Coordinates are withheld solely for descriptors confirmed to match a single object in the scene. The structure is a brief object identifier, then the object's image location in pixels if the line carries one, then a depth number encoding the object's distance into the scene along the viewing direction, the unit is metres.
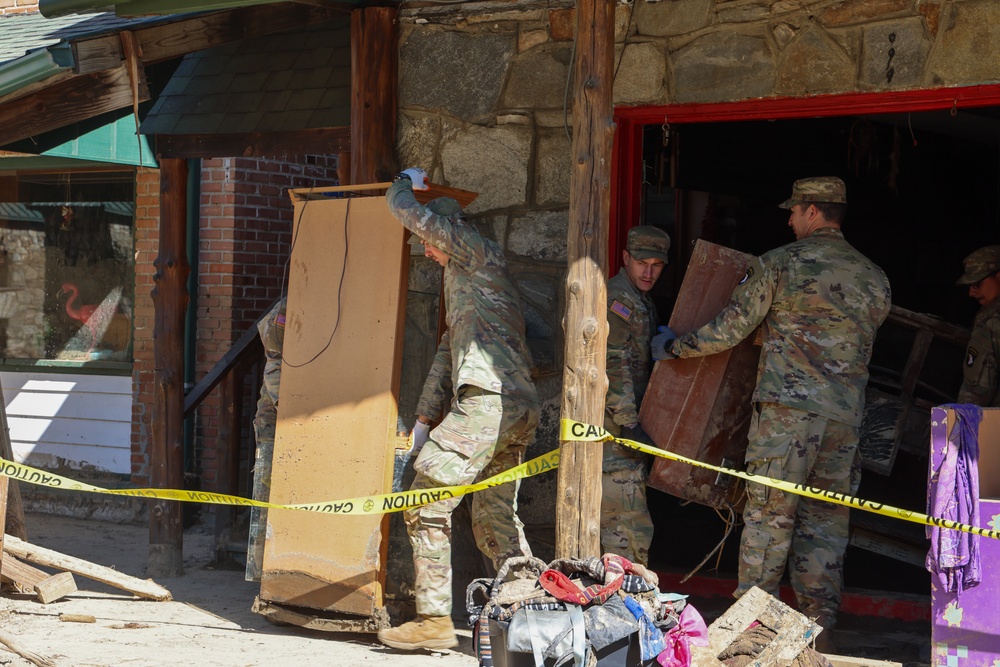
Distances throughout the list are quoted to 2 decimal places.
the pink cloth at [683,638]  9.34
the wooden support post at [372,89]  14.08
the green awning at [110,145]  16.14
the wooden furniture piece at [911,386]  13.84
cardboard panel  12.46
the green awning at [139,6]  12.35
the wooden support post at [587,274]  10.57
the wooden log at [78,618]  13.04
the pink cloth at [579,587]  9.30
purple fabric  9.98
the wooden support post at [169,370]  15.68
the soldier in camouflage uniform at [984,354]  13.00
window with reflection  20.20
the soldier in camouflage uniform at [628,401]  12.35
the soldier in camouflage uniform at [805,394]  11.62
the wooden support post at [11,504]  14.17
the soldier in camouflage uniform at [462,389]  11.69
